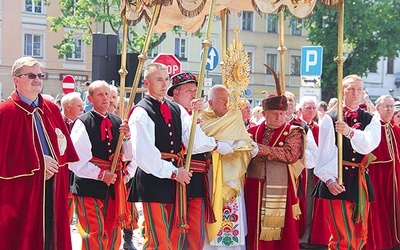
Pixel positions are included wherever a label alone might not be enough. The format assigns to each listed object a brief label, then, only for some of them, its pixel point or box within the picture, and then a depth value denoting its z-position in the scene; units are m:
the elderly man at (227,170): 5.97
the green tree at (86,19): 26.84
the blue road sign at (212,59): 12.74
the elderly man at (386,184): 7.19
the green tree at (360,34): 32.09
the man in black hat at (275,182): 6.12
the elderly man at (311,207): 8.00
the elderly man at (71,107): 7.34
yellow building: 33.72
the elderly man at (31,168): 4.87
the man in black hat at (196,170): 5.62
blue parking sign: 11.16
